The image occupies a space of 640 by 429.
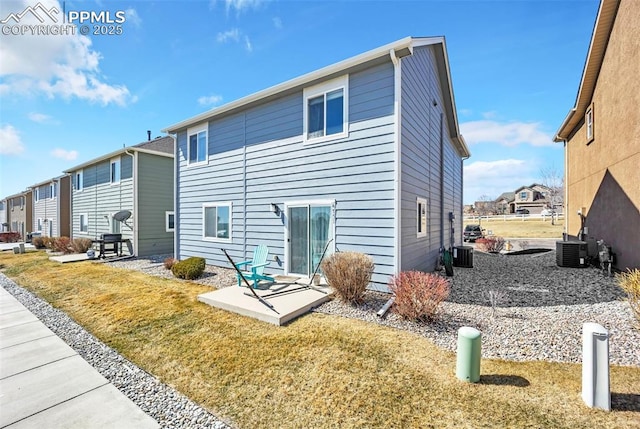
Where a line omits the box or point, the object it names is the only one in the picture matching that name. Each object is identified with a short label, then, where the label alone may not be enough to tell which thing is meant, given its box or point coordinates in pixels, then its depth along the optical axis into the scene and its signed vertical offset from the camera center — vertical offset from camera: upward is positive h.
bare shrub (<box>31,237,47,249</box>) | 18.48 -2.04
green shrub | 8.15 -1.65
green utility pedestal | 2.95 -1.52
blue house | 6.26 +1.34
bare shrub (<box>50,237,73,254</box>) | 15.48 -1.85
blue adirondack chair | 6.55 -1.37
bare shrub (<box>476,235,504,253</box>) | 14.23 -1.59
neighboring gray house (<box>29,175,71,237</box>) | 21.02 +0.51
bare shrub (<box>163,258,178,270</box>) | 9.52 -1.76
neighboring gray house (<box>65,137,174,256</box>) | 13.56 +0.89
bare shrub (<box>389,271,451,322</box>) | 4.55 -1.38
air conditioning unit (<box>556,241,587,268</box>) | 9.09 -1.31
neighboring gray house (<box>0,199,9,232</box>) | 34.34 -0.60
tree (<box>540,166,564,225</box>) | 34.72 +4.28
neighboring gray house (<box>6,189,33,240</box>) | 28.00 -0.05
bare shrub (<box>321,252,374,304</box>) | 5.45 -1.21
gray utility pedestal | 2.50 -1.41
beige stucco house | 7.02 +2.59
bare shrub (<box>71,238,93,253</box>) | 14.80 -1.74
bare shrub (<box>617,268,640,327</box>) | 4.02 -1.16
